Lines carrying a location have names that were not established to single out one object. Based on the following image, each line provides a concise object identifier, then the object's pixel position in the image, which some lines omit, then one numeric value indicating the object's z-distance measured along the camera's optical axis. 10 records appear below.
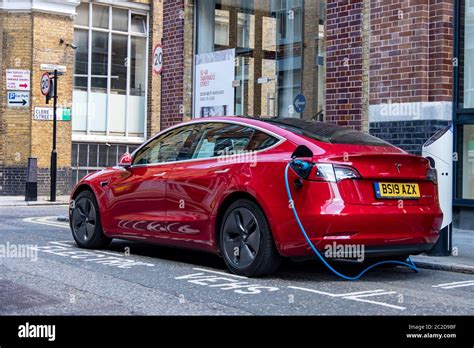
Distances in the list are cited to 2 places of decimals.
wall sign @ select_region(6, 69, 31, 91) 23.22
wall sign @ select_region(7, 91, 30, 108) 23.25
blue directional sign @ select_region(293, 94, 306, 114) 13.73
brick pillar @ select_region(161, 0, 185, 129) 16.08
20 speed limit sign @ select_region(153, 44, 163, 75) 16.78
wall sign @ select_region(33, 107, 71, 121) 23.50
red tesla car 6.64
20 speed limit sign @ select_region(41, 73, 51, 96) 21.08
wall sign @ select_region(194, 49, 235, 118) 14.99
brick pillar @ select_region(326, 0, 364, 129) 12.50
